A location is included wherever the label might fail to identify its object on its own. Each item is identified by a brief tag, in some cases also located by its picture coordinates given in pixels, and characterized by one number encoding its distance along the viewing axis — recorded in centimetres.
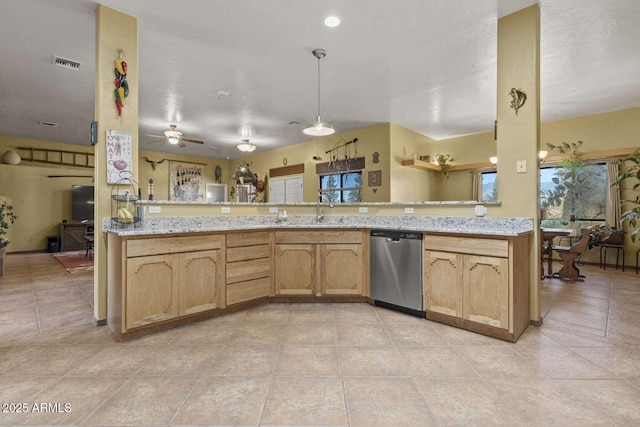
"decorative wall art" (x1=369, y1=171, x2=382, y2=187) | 632
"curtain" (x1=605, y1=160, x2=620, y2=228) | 534
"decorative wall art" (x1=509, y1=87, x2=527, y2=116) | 267
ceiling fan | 558
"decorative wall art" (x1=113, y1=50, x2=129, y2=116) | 268
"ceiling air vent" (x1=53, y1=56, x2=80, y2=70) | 350
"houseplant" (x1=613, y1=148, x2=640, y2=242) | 270
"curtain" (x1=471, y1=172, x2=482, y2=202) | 709
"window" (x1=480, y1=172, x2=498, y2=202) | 703
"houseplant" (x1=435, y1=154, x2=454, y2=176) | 723
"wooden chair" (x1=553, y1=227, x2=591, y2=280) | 438
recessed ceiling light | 283
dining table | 444
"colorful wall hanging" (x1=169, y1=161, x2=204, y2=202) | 932
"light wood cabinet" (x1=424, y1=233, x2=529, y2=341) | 233
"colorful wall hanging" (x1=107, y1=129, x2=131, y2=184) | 266
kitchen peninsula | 236
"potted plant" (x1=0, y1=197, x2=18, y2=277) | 448
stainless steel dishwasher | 289
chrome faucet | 383
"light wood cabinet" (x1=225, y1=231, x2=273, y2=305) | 297
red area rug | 516
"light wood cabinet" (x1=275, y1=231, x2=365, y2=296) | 333
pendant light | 376
